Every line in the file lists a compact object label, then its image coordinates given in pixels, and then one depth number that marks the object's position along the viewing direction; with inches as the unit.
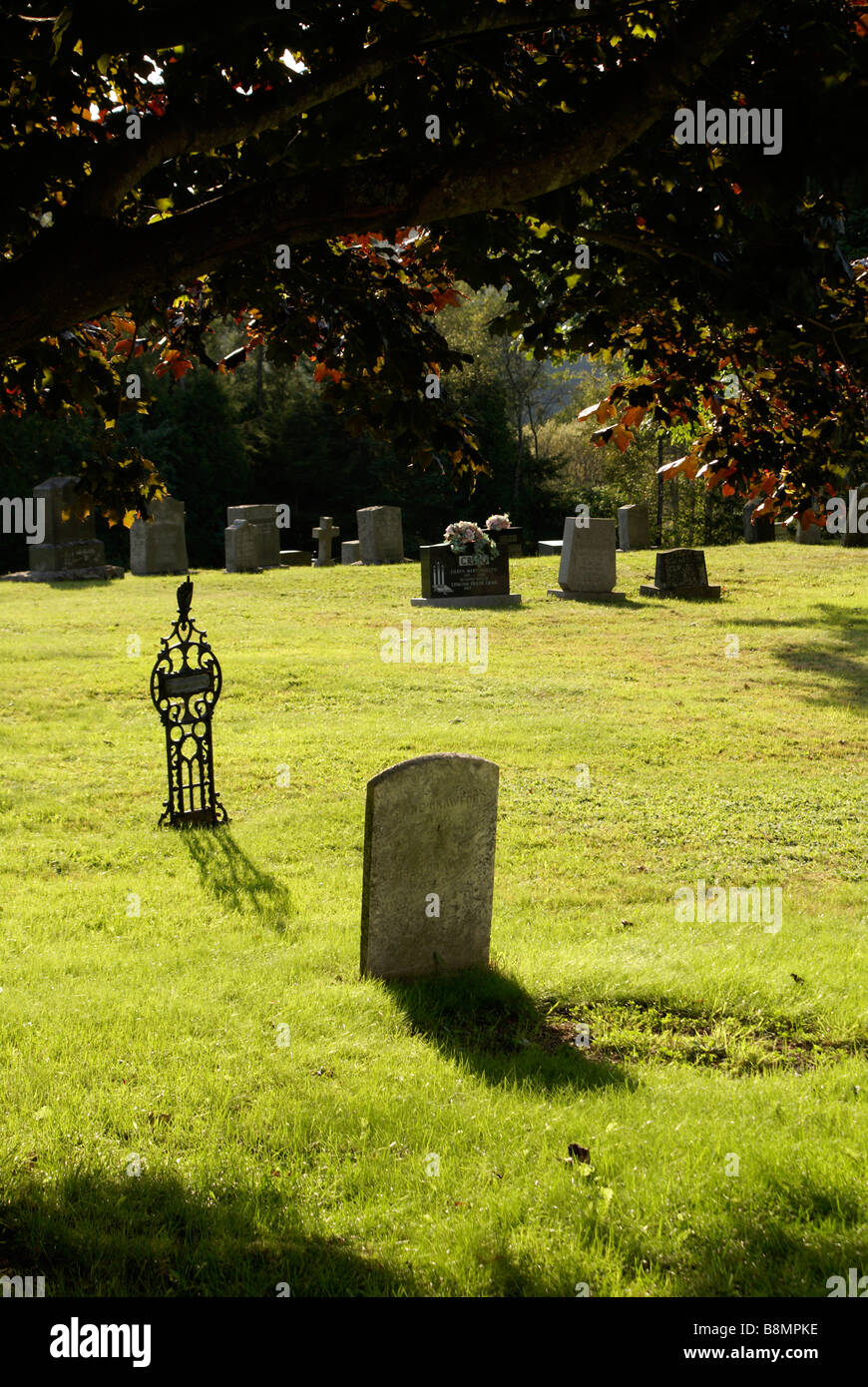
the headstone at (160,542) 1013.8
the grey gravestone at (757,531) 1263.5
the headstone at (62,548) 962.1
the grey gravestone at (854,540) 1148.5
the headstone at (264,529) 1098.7
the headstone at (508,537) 850.8
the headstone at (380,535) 1115.3
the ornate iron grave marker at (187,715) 353.7
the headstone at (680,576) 842.2
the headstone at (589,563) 837.2
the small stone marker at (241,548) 1047.6
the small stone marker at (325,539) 1229.7
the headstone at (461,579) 809.5
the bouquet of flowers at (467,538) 799.1
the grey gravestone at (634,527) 1213.1
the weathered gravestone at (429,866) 227.5
